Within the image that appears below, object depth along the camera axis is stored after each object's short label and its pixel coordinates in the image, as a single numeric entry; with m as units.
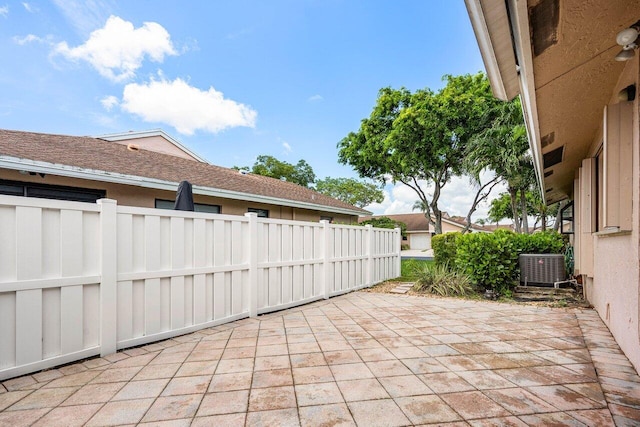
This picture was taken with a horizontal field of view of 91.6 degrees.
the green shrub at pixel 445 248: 7.82
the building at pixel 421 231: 33.94
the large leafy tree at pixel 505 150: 11.02
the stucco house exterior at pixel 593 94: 1.93
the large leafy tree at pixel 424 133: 13.70
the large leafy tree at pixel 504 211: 26.57
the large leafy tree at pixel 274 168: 24.69
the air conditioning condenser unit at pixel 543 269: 6.38
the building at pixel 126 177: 5.53
